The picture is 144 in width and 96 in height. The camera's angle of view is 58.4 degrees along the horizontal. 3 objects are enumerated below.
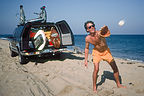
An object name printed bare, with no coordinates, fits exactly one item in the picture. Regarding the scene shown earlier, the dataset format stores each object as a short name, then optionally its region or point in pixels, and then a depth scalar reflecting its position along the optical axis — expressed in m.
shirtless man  3.27
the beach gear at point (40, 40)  6.63
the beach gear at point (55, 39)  7.16
